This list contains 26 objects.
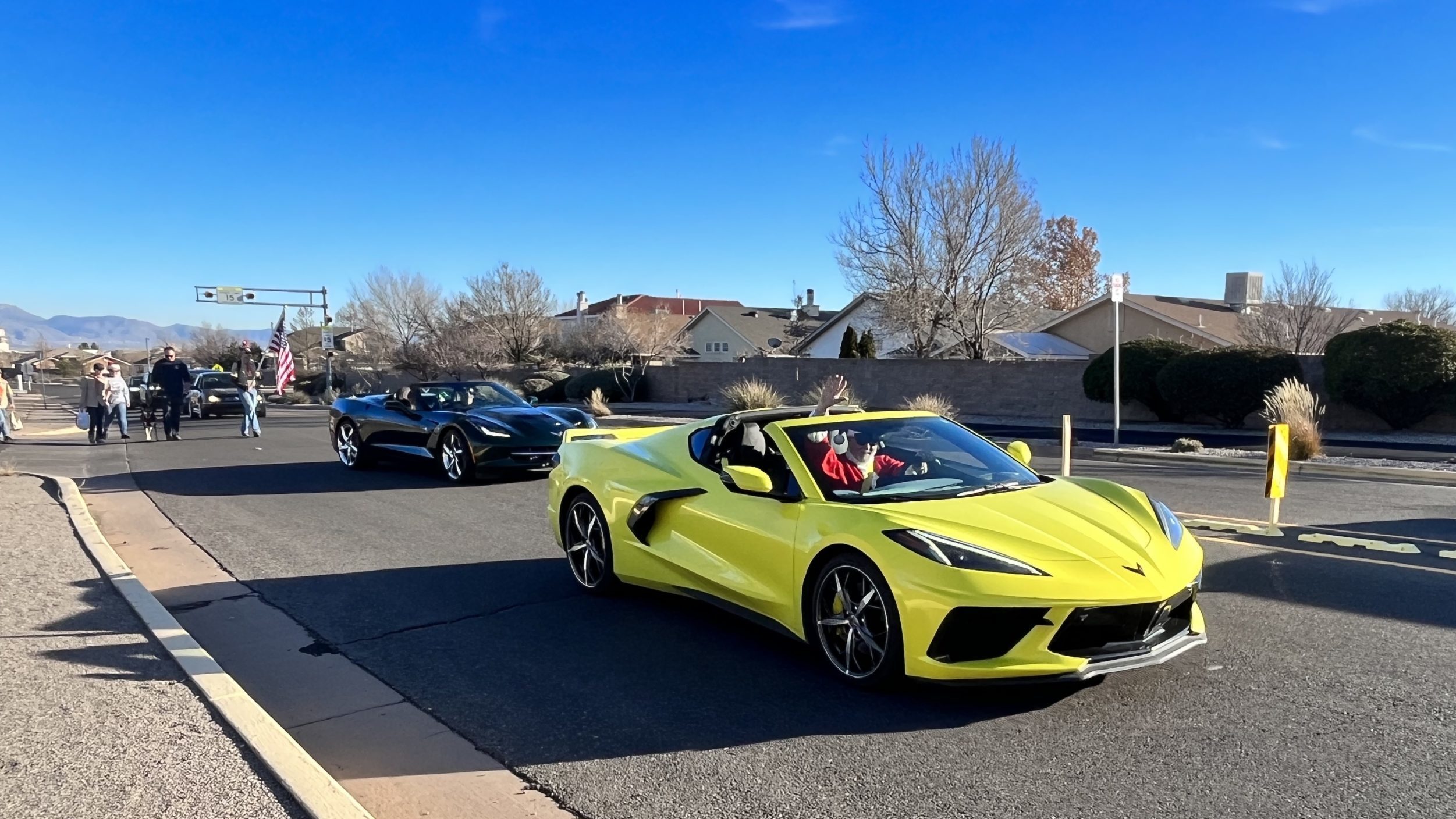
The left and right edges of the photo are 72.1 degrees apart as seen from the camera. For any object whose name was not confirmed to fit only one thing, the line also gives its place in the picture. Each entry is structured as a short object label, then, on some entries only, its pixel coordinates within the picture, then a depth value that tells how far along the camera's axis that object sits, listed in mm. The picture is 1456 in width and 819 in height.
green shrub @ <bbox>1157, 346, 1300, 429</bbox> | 20609
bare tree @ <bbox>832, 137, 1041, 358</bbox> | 29359
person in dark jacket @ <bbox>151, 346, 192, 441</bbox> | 19422
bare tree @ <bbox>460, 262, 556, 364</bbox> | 48719
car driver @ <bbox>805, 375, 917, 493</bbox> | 5258
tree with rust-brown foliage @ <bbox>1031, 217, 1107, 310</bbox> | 71938
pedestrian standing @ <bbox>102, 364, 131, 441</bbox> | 19912
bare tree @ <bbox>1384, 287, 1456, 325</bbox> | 46281
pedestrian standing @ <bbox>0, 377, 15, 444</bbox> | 19688
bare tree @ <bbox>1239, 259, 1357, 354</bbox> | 33438
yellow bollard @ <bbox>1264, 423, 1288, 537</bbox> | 8336
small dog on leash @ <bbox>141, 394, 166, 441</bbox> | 21125
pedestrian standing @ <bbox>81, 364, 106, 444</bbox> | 19531
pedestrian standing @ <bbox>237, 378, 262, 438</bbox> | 20781
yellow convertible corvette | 4133
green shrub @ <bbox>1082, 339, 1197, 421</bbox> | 22797
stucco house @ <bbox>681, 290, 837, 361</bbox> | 61656
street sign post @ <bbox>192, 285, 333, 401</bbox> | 51562
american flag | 34188
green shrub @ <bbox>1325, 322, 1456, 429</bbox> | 18453
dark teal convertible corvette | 12211
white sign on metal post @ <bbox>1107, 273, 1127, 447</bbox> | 17312
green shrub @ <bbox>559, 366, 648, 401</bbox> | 37906
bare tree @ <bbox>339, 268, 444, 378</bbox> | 54344
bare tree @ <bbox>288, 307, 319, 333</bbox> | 84256
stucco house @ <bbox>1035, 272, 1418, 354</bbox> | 39656
